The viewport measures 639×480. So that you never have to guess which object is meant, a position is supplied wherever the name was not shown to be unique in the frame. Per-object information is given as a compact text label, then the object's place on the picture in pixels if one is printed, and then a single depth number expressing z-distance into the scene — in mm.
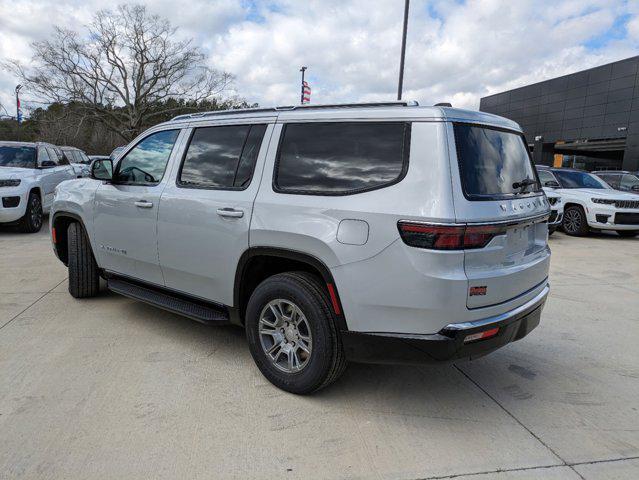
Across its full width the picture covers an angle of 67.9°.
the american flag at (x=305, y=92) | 26134
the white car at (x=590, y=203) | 10570
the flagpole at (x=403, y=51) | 15492
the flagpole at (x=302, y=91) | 26497
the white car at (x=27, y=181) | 8789
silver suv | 2521
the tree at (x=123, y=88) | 33094
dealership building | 35094
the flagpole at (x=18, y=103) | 31844
